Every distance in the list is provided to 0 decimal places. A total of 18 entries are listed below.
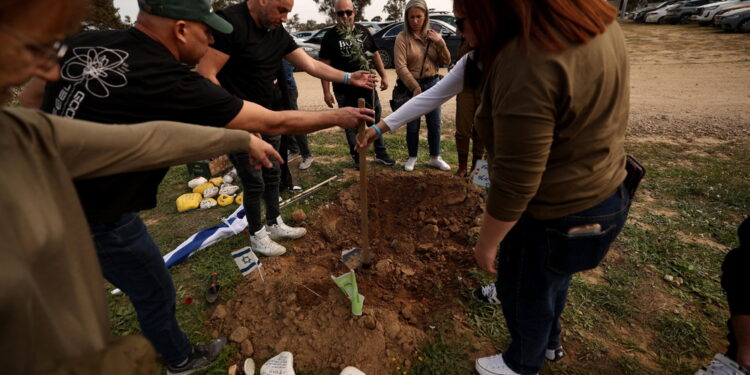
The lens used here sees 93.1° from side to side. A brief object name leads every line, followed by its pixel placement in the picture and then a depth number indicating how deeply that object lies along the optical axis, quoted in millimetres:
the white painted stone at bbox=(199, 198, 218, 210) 4375
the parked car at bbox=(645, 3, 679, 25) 21891
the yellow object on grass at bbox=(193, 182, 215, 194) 4699
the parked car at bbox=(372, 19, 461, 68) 11672
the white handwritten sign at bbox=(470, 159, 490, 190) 2760
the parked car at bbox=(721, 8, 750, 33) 14754
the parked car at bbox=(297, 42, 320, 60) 14117
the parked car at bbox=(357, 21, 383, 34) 15598
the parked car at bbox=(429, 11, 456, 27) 13157
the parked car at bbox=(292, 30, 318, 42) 18566
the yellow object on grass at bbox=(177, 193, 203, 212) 4367
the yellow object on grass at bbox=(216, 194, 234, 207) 4421
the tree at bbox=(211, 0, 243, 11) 30781
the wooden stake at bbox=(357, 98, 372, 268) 2461
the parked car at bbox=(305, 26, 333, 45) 14859
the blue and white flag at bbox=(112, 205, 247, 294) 3271
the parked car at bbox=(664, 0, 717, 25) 20359
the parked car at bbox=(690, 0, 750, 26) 17406
